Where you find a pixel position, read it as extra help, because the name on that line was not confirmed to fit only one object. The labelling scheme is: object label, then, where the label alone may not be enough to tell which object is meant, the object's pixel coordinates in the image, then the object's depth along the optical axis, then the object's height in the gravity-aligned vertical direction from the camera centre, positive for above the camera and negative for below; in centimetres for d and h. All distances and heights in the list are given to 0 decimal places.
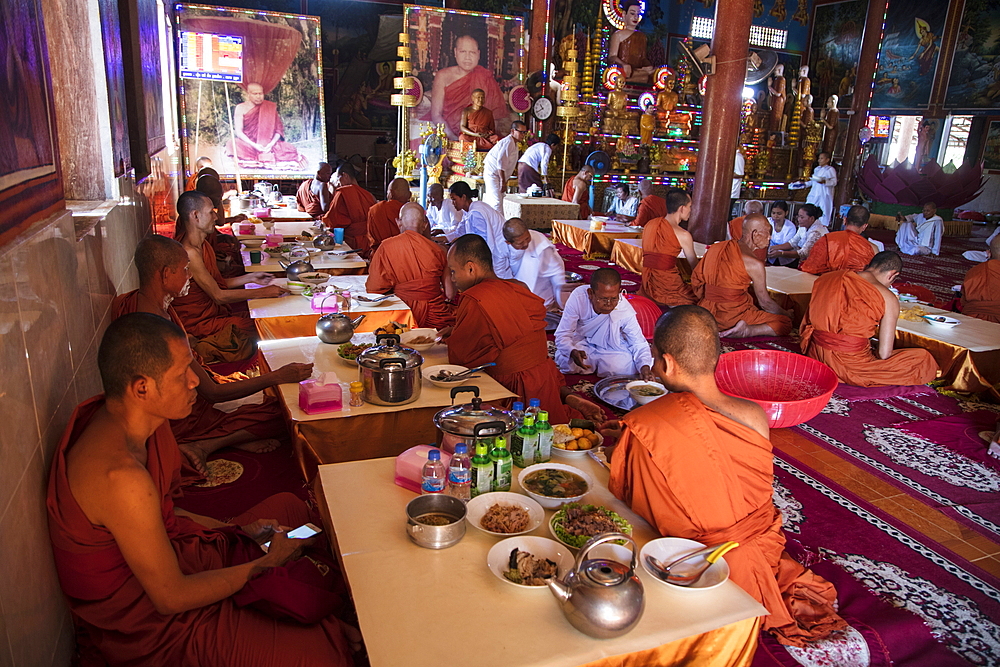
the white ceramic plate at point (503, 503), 220 -116
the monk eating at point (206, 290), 493 -107
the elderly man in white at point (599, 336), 535 -143
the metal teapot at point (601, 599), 169 -111
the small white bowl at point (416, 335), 398 -109
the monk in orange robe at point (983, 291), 666 -112
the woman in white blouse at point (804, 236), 1036 -100
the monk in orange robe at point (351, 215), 895 -83
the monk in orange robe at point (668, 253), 782 -102
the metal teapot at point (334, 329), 394 -103
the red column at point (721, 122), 1052 +74
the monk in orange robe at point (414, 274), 563 -100
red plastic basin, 486 -152
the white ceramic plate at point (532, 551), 197 -117
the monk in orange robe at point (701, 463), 221 -98
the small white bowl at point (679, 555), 194 -118
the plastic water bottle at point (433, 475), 228 -109
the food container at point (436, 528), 205 -114
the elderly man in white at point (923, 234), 1343 -115
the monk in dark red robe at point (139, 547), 179 -109
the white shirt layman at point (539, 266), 726 -115
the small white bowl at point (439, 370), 342 -114
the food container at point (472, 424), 240 -99
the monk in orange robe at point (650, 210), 1079 -71
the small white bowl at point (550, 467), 232 -116
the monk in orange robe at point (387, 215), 798 -74
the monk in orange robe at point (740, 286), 712 -126
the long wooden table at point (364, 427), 303 -126
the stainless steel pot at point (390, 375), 308 -102
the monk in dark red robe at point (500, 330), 383 -98
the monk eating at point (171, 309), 329 -81
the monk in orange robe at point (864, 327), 554 -128
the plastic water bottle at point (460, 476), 230 -108
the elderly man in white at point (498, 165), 1389 -14
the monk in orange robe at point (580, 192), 1364 -61
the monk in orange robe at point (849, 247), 774 -85
